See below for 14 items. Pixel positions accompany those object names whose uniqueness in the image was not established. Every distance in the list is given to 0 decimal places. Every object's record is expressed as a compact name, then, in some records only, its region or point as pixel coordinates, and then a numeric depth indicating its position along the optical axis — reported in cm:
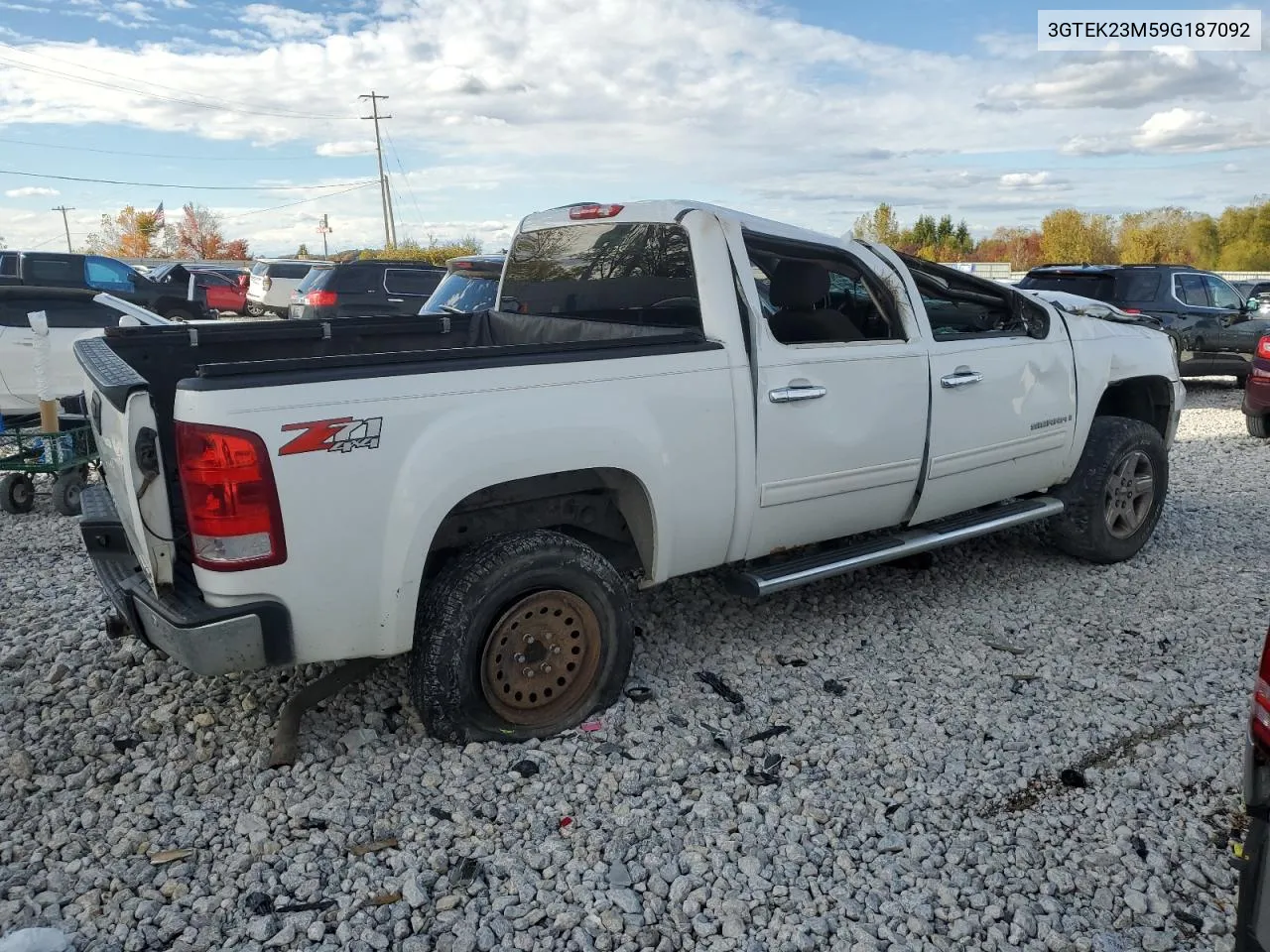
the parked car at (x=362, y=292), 1723
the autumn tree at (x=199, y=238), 8538
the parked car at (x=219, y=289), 2495
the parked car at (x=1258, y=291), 1286
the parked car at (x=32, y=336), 796
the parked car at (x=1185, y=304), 1220
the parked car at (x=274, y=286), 2370
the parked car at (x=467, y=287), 920
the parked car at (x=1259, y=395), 952
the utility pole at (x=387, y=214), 5978
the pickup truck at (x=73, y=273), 1819
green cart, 694
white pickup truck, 307
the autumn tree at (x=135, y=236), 8244
